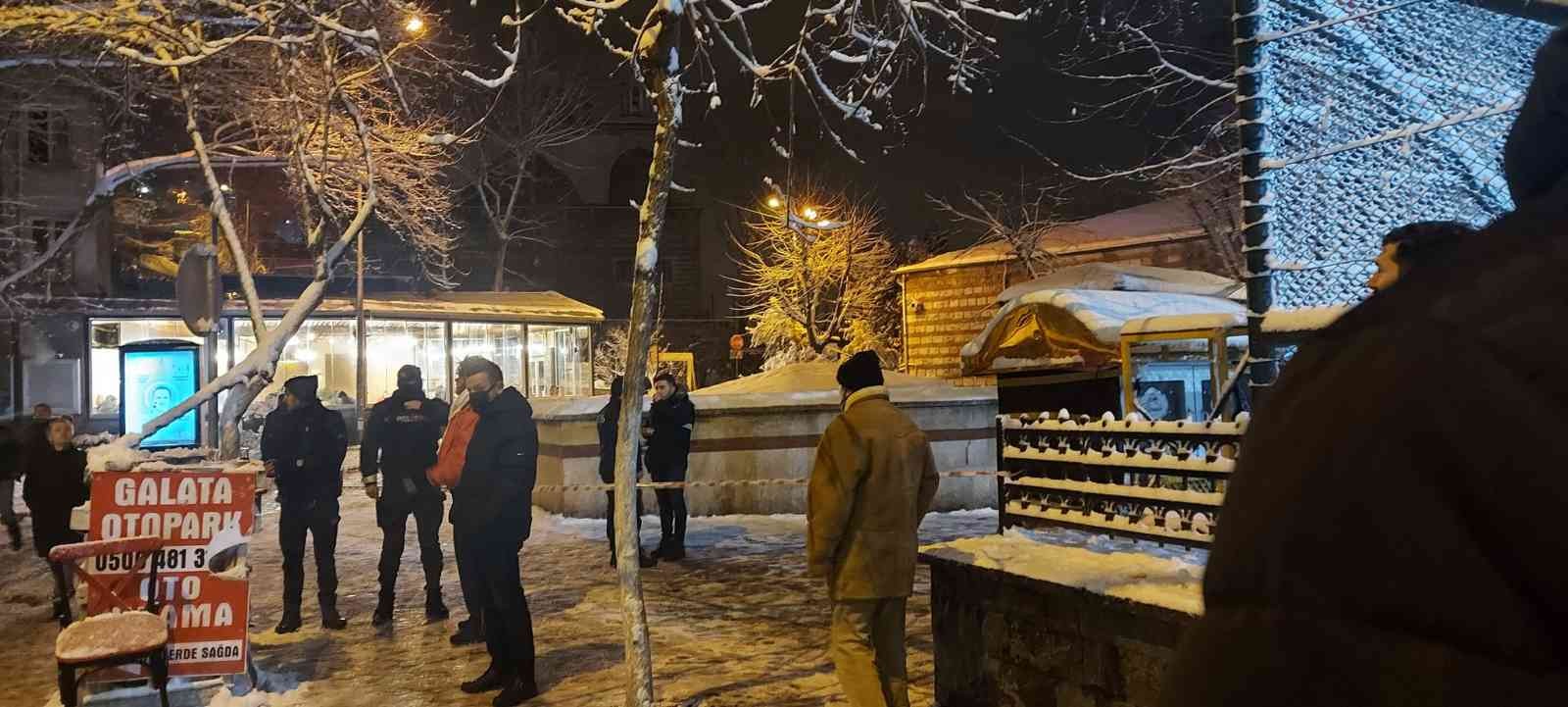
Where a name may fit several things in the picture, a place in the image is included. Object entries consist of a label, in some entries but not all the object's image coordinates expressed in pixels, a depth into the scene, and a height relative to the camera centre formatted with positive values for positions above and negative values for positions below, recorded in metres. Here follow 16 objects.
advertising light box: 18.45 +0.06
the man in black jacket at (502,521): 6.42 -0.90
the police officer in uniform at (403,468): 8.34 -0.72
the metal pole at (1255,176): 5.04 +0.90
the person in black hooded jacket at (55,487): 9.82 -0.96
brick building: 27.45 +2.84
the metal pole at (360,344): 25.67 +0.89
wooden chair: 5.38 -1.34
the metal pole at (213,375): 16.97 +0.20
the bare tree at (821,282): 36.78 +3.23
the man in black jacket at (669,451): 11.04 -0.84
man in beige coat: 5.07 -0.81
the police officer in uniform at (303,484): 8.45 -0.86
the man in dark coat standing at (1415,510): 0.90 -0.14
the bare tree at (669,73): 5.91 +1.87
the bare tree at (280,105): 10.13 +3.67
